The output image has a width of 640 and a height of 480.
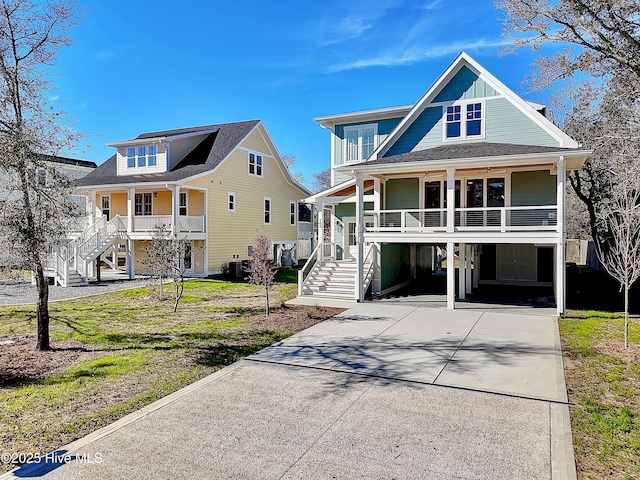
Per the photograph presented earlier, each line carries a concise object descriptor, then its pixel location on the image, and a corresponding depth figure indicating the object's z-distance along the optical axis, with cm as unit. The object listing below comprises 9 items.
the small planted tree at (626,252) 920
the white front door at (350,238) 1831
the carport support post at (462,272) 1525
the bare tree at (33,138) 794
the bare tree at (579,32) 1382
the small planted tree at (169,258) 1363
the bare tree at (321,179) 5844
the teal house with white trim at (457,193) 1331
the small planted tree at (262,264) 1237
